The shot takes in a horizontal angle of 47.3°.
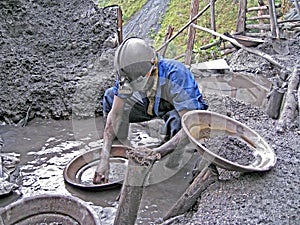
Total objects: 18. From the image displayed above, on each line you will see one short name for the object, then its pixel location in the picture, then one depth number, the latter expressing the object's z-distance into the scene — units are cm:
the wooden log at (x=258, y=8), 822
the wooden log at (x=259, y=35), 731
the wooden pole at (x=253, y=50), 589
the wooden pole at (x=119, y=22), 651
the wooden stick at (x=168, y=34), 746
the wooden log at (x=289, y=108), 376
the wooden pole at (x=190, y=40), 677
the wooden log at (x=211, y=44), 769
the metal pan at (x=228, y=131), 248
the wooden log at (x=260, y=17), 777
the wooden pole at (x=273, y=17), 656
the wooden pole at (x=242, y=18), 762
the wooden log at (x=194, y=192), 254
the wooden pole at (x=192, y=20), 683
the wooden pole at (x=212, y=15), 777
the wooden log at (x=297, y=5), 661
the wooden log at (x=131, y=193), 220
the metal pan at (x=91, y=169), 306
